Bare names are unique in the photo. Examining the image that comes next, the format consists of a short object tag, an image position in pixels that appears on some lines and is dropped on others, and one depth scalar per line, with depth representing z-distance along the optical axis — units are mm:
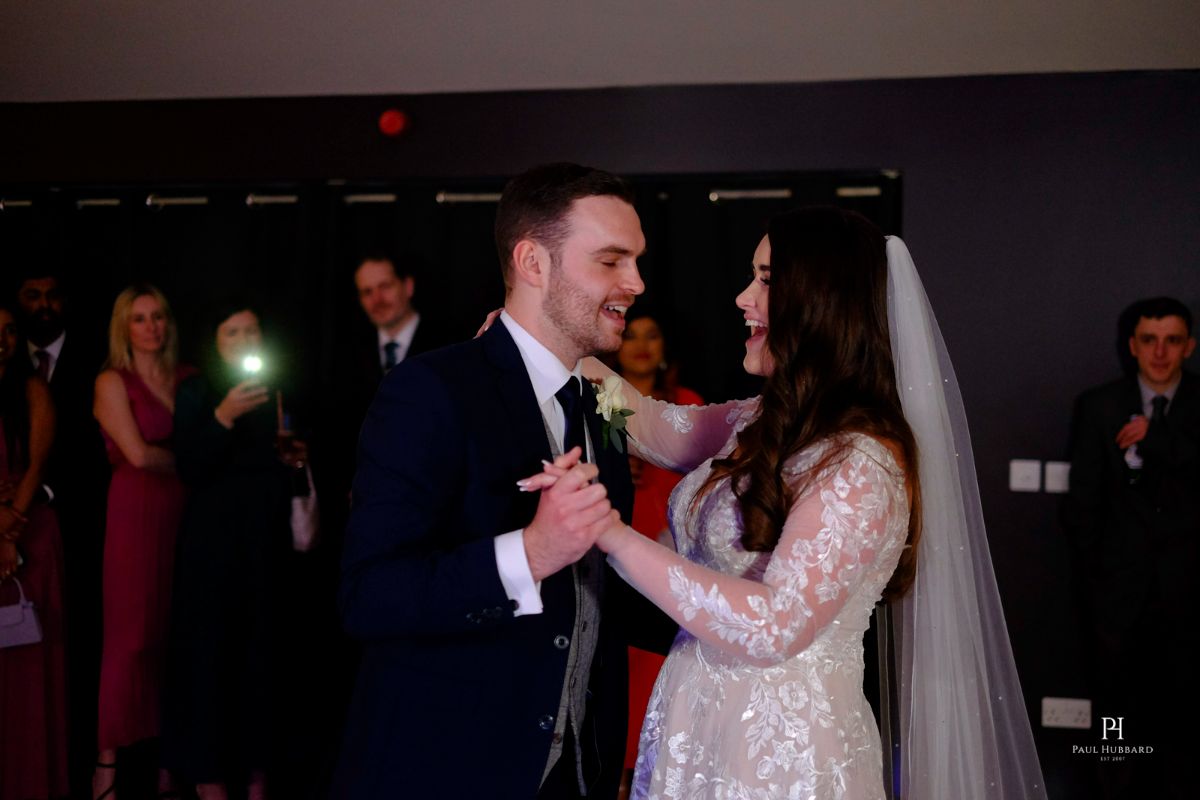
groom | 1698
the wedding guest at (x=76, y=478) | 4691
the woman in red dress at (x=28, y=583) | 4250
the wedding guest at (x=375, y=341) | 4773
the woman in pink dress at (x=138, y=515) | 4398
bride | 1817
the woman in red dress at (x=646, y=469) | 4094
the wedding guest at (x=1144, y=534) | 4387
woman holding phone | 4195
